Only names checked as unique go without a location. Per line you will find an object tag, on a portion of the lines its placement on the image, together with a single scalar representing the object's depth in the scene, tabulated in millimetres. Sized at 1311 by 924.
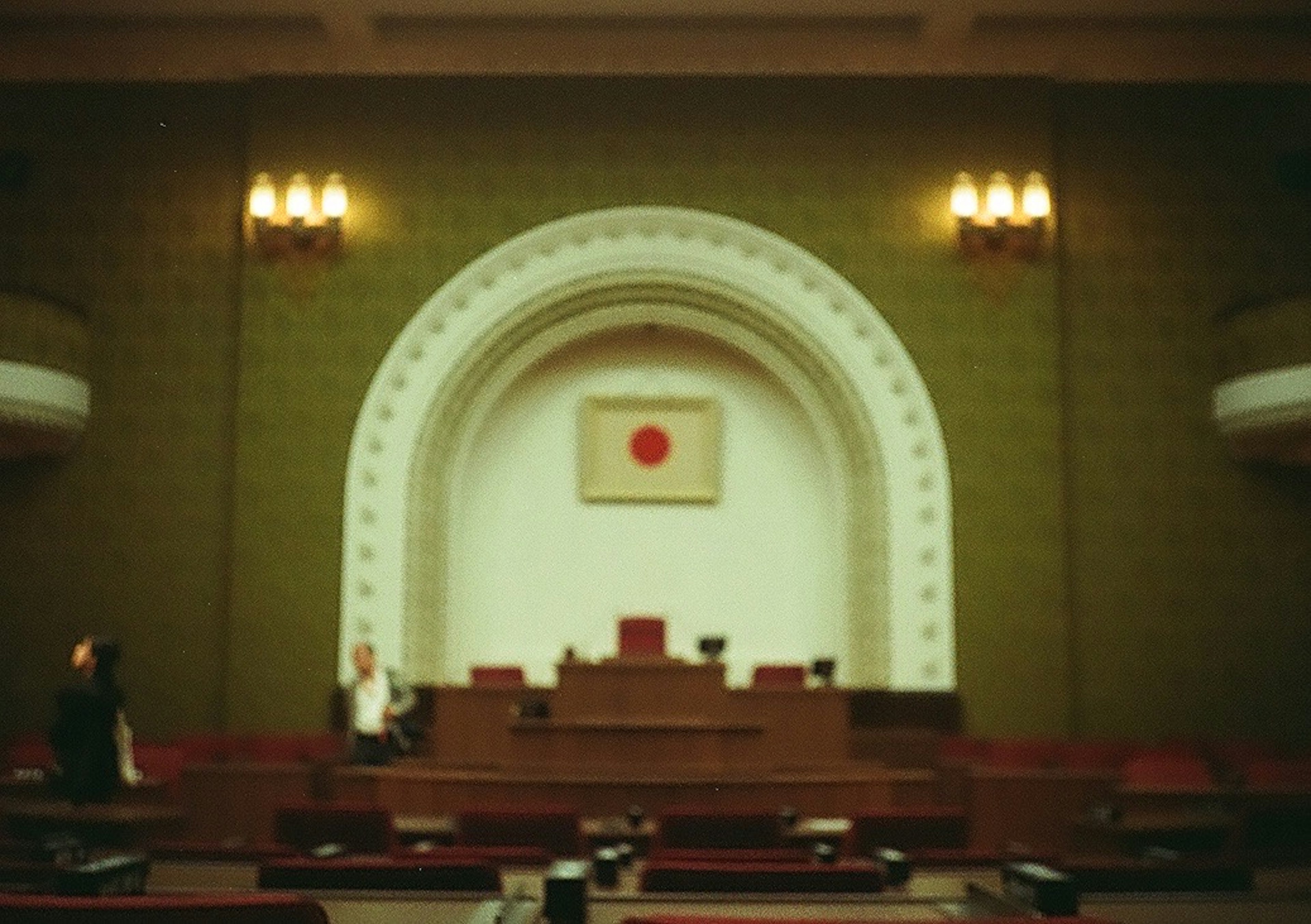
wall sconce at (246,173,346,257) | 12969
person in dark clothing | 7090
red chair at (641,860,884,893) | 4105
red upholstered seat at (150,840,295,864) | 5551
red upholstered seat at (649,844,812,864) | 4871
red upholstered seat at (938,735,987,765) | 11711
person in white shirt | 10148
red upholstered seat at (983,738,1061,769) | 11281
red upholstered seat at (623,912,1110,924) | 2666
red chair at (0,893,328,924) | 2576
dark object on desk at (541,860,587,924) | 3490
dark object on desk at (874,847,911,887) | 4598
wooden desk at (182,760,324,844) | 9930
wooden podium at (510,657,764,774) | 9805
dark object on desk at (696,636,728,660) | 10656
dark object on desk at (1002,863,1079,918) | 3260
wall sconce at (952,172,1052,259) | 13016
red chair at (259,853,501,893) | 4148
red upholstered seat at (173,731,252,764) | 11250
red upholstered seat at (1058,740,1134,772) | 11570
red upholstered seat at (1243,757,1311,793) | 9742
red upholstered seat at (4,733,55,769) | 11109
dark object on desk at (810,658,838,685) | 10797
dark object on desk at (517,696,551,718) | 10047
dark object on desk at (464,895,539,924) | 3303
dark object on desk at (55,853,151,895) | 3150
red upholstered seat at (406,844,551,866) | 5015
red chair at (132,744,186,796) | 9875
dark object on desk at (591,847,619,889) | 4656
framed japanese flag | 13805
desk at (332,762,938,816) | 9070
